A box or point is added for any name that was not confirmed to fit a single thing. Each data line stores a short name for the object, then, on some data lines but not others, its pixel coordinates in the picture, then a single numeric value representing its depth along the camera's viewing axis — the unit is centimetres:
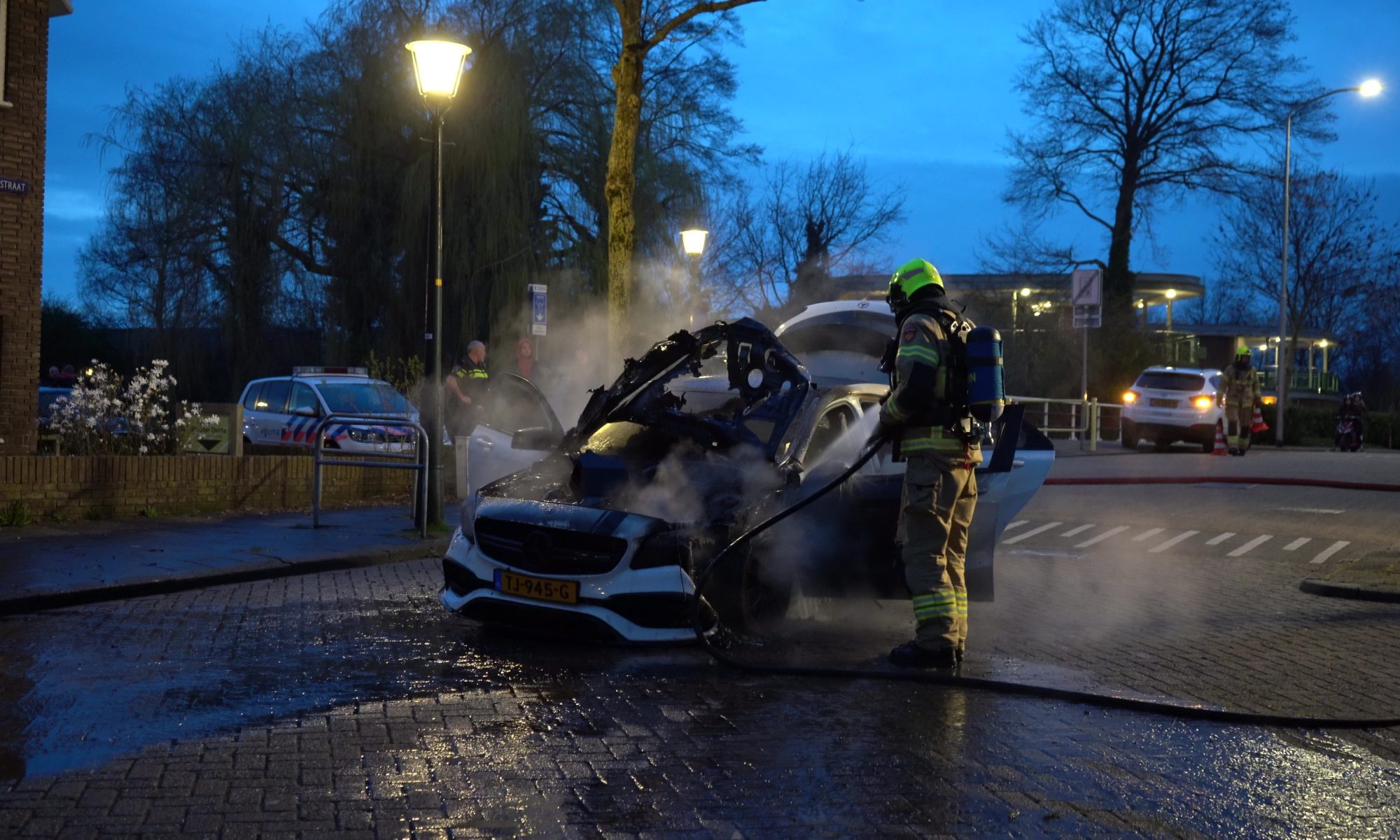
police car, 1868
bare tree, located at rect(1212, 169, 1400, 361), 4897
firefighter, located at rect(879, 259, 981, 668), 644
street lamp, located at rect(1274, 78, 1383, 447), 3422
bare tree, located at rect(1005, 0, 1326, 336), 3919
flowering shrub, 1302
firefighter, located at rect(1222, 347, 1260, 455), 2467
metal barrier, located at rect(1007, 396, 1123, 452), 2494
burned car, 656
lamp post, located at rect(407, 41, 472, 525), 1173
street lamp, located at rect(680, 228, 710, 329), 2050
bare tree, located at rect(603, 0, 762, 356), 1612
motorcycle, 3209
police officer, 1402
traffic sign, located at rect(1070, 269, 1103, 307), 2322
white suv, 2484
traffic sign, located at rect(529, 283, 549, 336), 1767
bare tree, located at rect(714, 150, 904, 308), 4138
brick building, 1595
